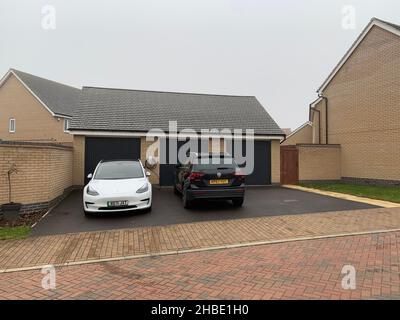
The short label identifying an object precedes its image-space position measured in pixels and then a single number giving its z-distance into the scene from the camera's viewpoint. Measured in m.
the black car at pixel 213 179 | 8.27
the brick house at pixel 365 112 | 13.58
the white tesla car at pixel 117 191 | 7.43
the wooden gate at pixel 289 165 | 15.52
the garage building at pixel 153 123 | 13.40
